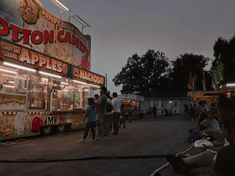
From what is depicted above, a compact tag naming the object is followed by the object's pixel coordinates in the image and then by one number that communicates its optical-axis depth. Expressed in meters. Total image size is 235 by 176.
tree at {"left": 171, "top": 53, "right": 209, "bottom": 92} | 71.88
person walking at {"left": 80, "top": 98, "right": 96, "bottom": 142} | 11.48
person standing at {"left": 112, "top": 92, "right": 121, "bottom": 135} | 13.86
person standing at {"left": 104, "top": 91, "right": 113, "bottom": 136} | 13.08
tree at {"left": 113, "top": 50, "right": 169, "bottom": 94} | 82.81
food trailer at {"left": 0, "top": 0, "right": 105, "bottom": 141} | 11.01
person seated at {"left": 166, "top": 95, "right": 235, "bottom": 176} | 2.21
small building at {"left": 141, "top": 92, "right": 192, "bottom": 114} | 54.31
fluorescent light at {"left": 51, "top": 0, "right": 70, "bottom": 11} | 16.17
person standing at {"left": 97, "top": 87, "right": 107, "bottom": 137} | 12.74
